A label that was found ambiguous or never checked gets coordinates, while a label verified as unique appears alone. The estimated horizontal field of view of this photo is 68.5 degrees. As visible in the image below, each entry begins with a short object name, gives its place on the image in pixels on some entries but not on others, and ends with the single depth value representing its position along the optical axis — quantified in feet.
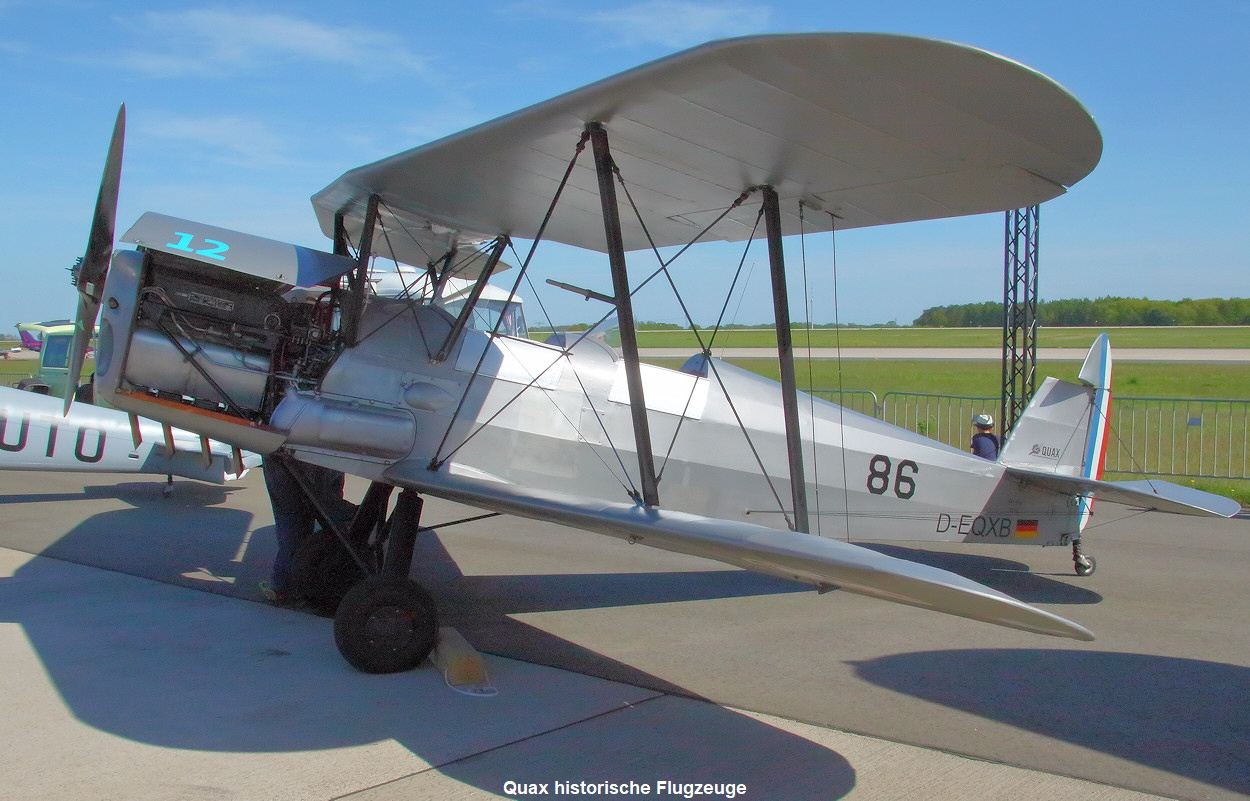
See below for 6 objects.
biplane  11.68
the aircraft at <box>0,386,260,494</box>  30.25
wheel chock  14.33
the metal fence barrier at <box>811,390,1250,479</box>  41.52
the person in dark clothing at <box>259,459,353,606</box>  19.24
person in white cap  28.99
